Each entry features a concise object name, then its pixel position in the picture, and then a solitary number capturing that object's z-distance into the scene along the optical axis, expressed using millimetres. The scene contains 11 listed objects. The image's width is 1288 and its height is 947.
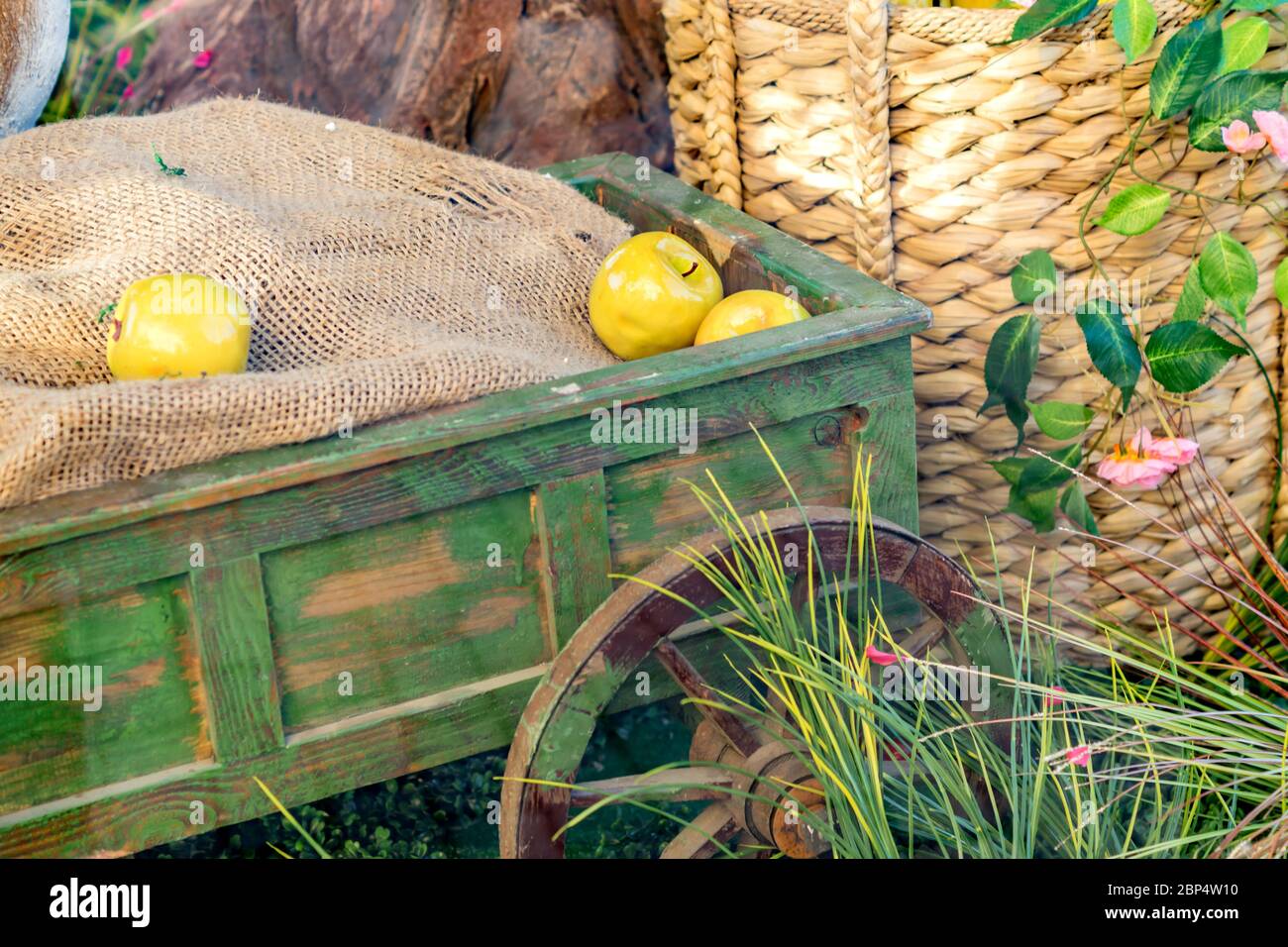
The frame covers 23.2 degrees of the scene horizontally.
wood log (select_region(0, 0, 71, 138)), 1996
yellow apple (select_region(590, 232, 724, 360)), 1836
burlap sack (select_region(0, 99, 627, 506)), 1663
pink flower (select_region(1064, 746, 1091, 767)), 1658
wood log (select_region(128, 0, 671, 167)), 2209
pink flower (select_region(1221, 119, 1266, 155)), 1807
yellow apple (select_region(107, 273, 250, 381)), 1718
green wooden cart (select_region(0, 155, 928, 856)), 1645
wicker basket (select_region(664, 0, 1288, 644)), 1876
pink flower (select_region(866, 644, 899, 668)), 1705
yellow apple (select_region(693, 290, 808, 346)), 1807
